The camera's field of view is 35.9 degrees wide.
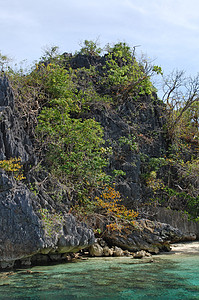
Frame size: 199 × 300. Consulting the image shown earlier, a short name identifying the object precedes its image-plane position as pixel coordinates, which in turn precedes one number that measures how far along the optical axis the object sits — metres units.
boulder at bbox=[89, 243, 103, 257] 10.96
